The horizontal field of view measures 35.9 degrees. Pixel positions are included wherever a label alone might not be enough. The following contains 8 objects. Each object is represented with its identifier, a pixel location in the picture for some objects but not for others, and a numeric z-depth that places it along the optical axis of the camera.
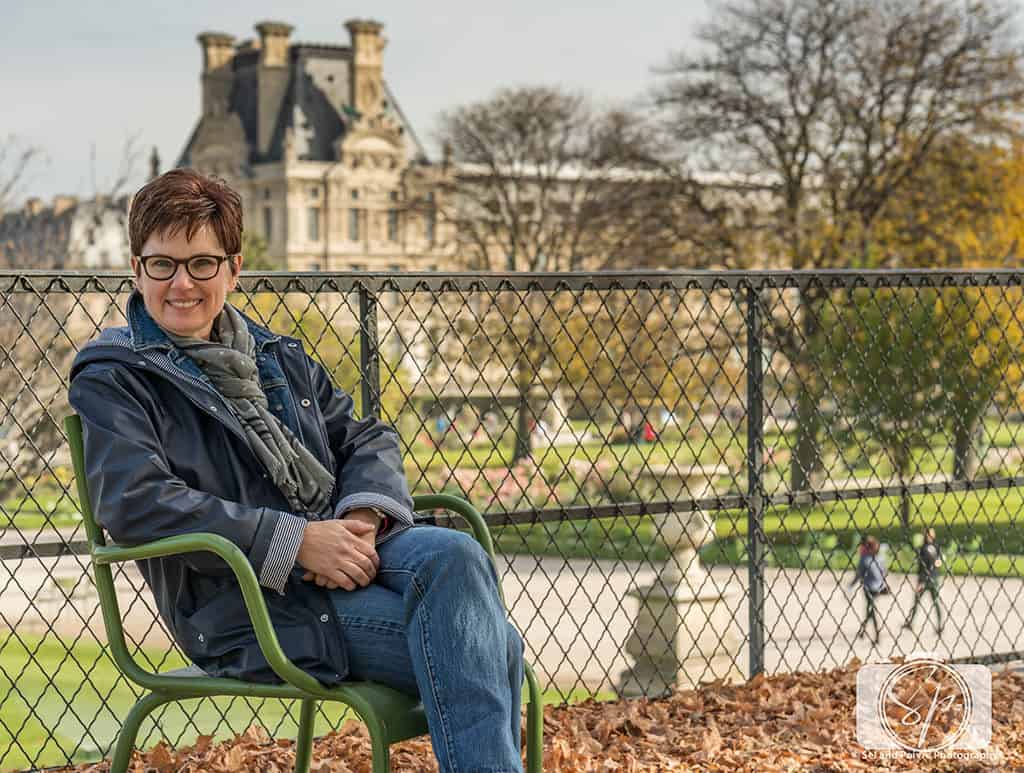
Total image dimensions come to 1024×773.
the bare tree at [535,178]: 38.66
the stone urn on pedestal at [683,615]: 8.22
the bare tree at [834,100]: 29.58
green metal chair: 2.73
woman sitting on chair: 2.79
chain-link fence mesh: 4.41
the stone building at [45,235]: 29.34
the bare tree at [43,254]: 22.83
